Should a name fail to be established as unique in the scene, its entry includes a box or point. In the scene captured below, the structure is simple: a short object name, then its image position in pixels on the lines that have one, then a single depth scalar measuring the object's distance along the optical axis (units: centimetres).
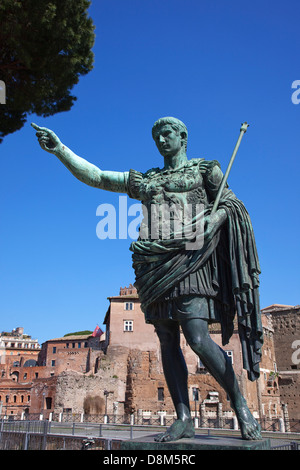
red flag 6762
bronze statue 335
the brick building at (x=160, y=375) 3866
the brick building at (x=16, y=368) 5750
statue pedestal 280
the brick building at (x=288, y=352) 4459
